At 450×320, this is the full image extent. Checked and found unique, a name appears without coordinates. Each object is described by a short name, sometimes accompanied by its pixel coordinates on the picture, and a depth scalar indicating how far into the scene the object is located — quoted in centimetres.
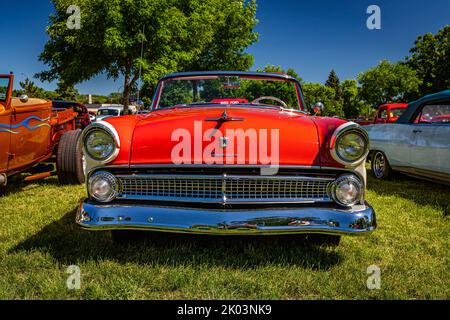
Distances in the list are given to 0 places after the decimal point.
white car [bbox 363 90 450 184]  452
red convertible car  224
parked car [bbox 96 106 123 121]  1908
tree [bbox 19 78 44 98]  5679
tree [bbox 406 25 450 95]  3076
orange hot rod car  424
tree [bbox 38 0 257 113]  1309
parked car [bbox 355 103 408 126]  1073
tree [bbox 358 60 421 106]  3359
